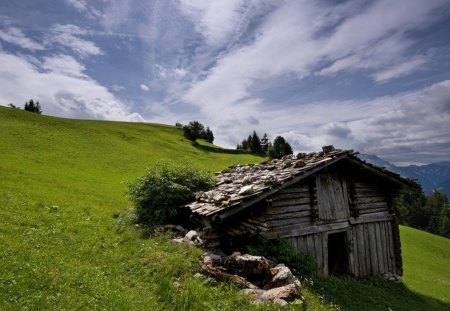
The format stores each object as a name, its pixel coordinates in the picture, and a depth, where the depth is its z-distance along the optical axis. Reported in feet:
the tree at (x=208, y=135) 326.12
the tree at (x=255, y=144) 297.94
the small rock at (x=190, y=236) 44.35
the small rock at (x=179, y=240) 43.40
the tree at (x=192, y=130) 290.35
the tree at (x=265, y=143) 311.23
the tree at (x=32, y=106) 299.79
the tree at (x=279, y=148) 242.37
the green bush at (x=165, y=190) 52.80
